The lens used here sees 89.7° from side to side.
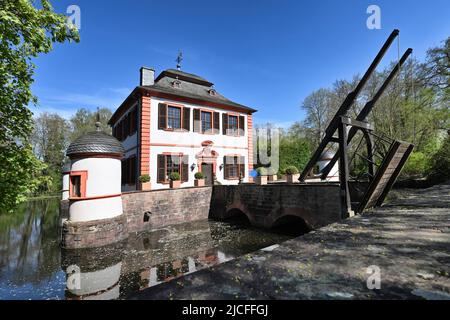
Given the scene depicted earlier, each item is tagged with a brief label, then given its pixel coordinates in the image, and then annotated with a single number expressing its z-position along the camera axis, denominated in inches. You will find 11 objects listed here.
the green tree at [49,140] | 1370.6
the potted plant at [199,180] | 618.5
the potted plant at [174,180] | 570.9
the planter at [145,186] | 527.2
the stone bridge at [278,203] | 389.7
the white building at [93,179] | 385.7
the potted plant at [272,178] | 794.2
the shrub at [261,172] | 585.9
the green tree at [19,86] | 229.9
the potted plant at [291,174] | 597.6
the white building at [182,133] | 599.2
